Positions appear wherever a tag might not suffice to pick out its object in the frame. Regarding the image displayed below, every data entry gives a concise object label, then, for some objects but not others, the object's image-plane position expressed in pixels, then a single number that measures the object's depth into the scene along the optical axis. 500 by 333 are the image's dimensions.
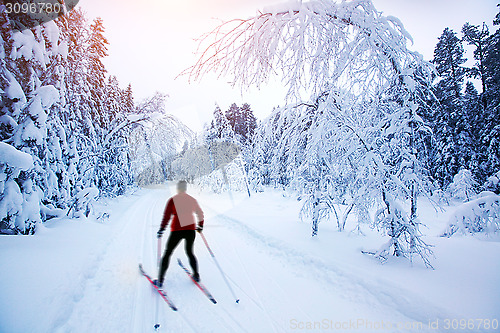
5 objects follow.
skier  4.31
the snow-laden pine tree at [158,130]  9.31
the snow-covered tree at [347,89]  3.50
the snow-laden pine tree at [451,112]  17.59
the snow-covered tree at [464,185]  14.77
